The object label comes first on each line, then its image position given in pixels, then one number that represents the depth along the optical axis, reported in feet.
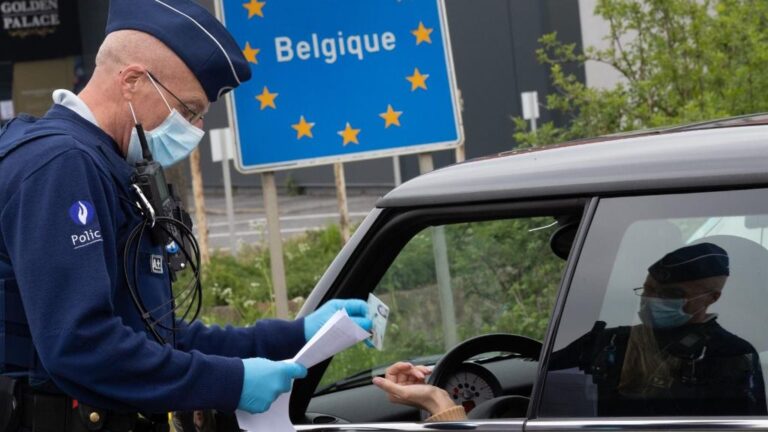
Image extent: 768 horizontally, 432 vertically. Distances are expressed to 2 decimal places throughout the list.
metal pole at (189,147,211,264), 40.37
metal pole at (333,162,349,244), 37.79
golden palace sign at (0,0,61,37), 73.51
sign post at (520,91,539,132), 49.60
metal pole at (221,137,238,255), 39.78
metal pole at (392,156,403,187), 48.04
